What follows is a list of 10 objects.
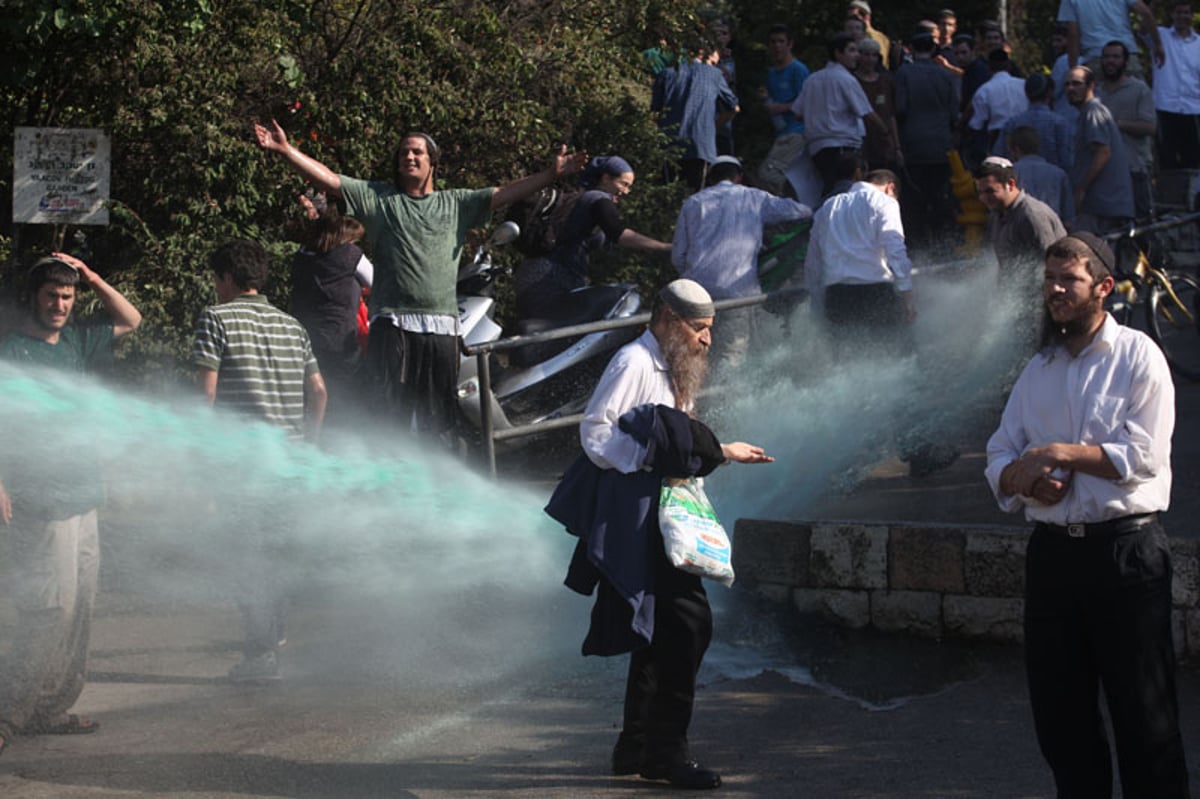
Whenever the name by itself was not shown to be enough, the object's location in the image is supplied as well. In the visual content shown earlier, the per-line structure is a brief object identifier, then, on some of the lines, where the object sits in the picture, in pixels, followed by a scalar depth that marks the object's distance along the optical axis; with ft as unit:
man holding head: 40.27
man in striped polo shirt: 45.60
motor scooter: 67.56
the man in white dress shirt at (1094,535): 29.43
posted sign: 66.39
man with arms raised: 54.03
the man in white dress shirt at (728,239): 67.21
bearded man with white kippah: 36.29
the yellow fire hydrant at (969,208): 77.92
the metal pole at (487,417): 59.41
